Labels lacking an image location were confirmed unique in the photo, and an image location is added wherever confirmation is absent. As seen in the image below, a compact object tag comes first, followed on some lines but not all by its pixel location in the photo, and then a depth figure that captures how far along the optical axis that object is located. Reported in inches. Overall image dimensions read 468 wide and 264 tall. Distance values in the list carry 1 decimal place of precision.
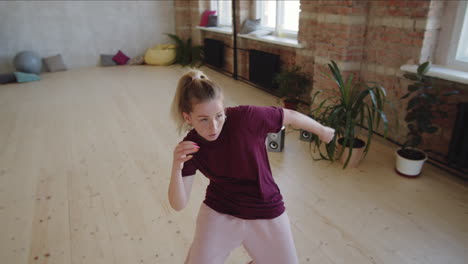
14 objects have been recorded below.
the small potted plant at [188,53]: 293.4
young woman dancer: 52.6
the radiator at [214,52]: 259.8
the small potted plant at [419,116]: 97.3
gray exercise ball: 257.3
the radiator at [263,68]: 192.1
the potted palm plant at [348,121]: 102.9
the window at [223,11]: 271.1
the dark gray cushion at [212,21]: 269.9
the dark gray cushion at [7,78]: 245.1
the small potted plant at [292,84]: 159.3
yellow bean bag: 294.5
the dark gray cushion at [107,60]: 301.0
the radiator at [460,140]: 96.3
